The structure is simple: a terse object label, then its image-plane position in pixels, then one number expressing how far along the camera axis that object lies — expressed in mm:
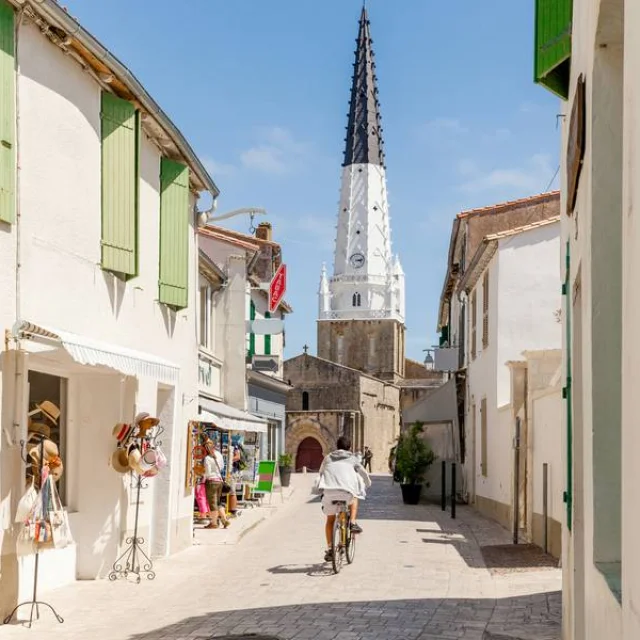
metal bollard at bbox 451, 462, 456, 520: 20984
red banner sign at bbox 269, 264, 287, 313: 31492
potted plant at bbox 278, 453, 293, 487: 33625
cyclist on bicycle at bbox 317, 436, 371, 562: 12547
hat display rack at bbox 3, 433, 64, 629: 8711
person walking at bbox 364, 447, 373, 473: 53025
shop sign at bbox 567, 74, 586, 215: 5516
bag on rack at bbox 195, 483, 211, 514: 18781
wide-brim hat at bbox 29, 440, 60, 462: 9172
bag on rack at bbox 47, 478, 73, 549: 8836
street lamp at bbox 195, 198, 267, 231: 15539
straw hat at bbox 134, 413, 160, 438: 11734
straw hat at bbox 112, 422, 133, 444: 11414
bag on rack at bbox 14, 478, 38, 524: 8719
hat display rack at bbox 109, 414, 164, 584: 11547
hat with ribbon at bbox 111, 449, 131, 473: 11406
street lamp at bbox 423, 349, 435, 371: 41919
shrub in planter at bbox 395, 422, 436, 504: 26141
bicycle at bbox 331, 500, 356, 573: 12172
